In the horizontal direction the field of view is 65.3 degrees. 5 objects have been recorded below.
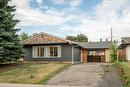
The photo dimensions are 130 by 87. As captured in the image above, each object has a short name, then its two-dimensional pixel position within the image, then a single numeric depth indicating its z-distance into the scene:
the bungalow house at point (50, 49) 13.33
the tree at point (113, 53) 16.05
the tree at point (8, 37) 10.93
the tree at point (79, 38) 33.14
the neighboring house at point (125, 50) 14.84
